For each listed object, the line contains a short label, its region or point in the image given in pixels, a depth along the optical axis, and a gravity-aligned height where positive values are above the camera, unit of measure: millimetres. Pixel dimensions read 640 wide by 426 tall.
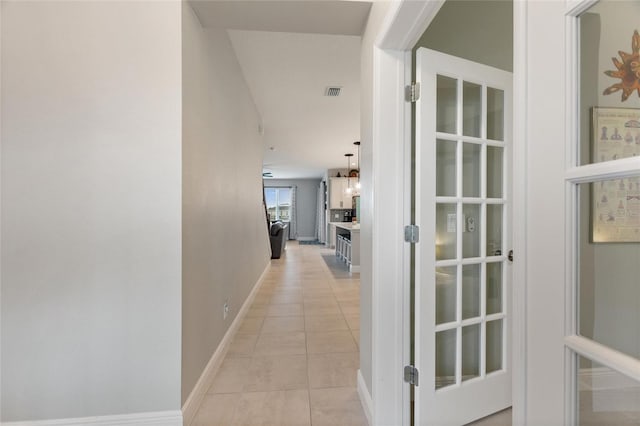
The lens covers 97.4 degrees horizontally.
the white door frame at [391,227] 1364 -78
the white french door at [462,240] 1350 -155
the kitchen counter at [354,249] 5065 -704
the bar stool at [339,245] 6415 -811
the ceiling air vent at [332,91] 3412 +1495
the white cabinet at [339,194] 8945 +546
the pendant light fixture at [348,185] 8611 +823
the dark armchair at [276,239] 6738 -668
